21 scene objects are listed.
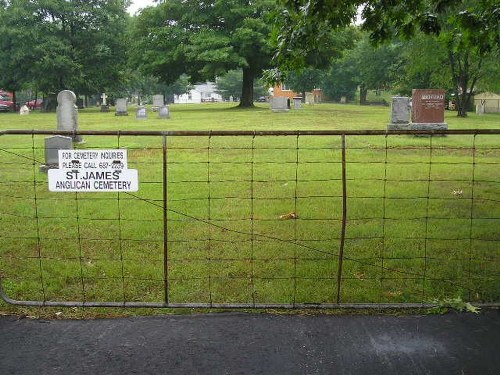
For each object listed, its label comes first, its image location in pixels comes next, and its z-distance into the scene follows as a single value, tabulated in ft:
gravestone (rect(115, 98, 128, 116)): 119.96
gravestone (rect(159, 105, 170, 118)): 102.37
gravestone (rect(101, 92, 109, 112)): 157.89
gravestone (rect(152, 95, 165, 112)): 144.46
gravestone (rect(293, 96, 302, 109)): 129.90
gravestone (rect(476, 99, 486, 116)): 134.21
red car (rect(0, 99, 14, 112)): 174.19
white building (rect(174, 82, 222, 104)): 468.38
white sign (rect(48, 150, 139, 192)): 14.39
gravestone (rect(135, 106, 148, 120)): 99.60
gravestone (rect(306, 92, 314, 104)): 195.88
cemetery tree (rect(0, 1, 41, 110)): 162.71
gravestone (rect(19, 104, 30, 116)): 146.88
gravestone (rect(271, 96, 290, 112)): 112.16
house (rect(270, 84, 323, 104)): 276.00
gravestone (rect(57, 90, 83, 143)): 52.95
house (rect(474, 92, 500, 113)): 178.99
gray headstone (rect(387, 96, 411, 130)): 65.46
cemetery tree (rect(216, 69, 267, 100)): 334.24
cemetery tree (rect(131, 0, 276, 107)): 132.26
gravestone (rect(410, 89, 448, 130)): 63.57
